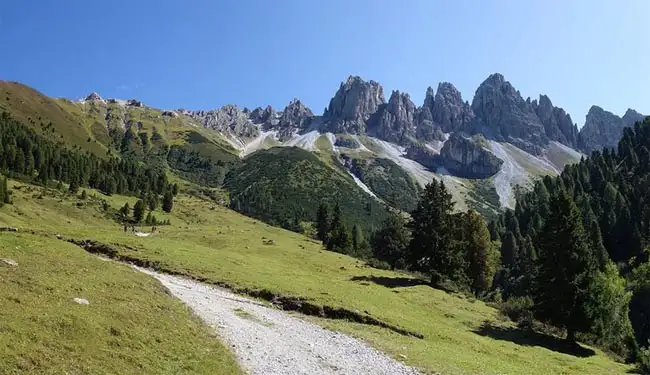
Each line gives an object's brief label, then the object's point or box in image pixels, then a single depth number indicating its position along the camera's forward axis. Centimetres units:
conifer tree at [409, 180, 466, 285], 7019
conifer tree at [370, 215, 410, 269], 10881
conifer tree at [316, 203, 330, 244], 14450
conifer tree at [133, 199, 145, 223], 12694
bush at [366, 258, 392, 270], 8869
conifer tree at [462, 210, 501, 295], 8350
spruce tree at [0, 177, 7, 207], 9212
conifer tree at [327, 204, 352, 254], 11618
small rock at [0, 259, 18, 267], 2719
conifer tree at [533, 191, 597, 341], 5088
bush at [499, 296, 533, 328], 5495
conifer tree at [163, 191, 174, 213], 16338
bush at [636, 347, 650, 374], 4337
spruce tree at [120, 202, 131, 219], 13026
